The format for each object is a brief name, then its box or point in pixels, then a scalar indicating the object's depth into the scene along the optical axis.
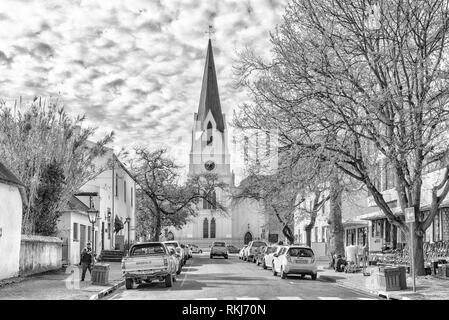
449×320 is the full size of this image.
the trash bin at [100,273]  25.39
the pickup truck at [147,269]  24.81
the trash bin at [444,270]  25.97
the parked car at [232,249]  99.19
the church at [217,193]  117.19
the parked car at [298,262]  30.28
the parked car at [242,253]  62.59
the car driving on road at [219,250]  65.31
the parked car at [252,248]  55.15
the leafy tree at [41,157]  34.00
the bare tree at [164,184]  68.75
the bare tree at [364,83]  24.23
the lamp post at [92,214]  32.04
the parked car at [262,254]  41.08
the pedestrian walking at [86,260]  26.50
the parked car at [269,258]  38.17
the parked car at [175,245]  40.36
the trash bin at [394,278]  22.45
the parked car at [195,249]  101.97
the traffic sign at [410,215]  21.63
